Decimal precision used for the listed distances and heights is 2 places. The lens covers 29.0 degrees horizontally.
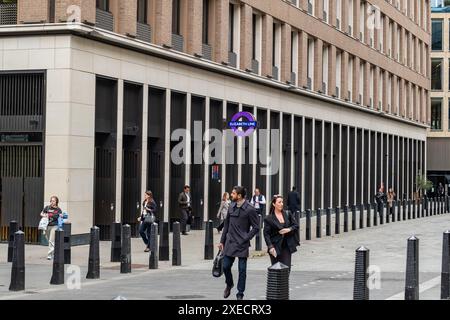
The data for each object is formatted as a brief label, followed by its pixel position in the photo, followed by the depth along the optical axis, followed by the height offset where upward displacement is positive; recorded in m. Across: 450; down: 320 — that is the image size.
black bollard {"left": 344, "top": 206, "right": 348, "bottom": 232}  32.97 -1.46
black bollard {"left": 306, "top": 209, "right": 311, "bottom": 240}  28.55 -1.46
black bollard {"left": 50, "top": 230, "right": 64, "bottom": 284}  16.16 -1.51
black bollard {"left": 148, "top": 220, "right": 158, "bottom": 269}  18.86 -1.47
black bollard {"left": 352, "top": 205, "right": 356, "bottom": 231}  34.42 -1.47
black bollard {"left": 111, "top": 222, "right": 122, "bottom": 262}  20.48 -1.48
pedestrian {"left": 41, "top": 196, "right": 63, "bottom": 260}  21.17 -0.93
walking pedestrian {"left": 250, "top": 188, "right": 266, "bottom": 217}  32.28 -0.79
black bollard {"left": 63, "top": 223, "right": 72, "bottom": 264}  18.88 -1.26
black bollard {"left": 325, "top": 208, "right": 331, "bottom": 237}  30.73 -1.49
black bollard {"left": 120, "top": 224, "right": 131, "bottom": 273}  18.16 -1.49
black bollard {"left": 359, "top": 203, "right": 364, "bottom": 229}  35.36 -1.61
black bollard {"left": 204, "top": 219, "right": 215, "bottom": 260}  21.72 -1.55
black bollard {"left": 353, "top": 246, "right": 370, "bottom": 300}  12.14 -1.28
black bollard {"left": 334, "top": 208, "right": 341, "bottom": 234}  31.32 -1.44
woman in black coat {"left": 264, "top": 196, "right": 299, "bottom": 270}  14.99 -0.87
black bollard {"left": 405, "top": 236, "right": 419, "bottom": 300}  13.08 -1.34
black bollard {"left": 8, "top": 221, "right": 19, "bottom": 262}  20.63 -1.21
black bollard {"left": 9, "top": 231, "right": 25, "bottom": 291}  15.06 -1.44
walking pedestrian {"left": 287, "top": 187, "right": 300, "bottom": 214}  37.59 -0.85
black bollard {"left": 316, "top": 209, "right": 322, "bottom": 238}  29.81 -1.57
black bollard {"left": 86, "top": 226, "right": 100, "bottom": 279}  17.28 -1.53
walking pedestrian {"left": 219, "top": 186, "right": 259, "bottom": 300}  13.54 -0.84
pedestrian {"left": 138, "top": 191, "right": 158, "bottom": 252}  23.43 -0.98
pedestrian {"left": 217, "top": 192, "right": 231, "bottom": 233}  28.05 -0.82
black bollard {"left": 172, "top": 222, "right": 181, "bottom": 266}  20.01 -1.60
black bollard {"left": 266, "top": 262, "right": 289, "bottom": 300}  9.73 -1.13
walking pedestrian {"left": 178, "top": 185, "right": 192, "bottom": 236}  31.08 -0.87
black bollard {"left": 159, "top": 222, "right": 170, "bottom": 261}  21.11 -1.54
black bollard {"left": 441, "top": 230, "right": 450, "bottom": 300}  13.73 -1.50
